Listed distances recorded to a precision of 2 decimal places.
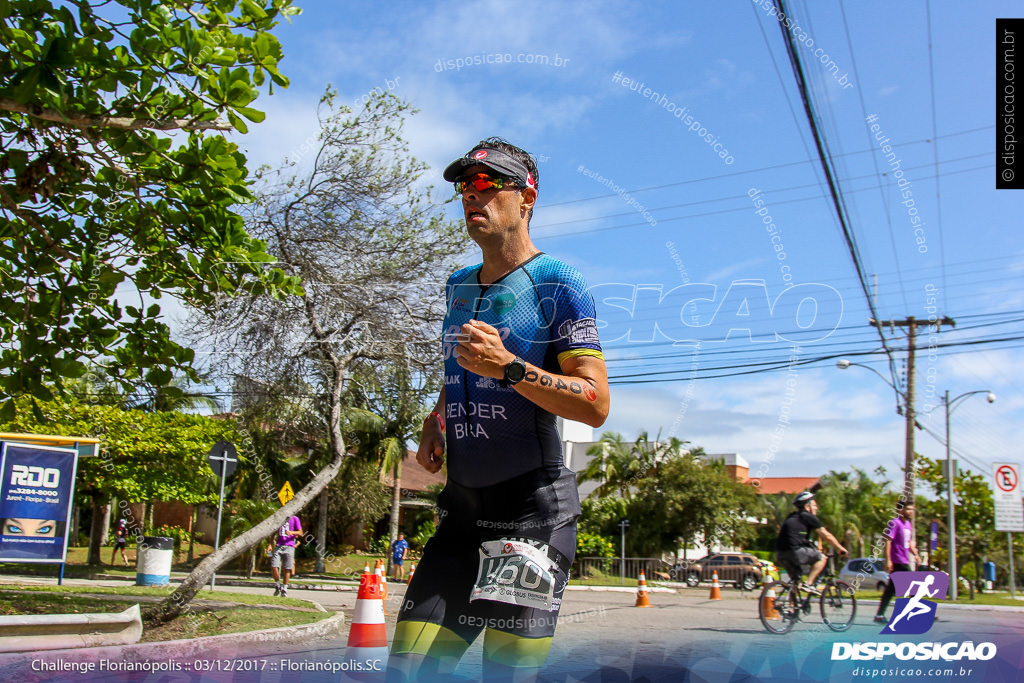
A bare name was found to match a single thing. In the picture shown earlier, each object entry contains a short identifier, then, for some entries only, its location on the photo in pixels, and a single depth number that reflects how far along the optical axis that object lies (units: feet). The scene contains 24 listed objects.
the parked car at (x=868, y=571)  93.25
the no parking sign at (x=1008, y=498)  68.08
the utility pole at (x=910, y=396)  69.36
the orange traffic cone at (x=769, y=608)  35.45
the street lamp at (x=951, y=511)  69.67
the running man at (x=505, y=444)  6.34
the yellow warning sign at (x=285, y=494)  45.30
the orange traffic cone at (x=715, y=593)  66.95
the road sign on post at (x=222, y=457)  37.40
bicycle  35.32
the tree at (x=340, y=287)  35.55
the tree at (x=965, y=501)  83.82
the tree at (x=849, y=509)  167.73
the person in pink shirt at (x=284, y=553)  50.30
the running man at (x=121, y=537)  84.71
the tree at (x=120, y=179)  17.87
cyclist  34.88
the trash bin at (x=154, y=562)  54.39
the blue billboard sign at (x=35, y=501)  41.91
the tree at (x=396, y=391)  36.91
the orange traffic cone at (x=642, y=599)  54.95
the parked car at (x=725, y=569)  110.42
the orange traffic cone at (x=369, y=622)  20.42
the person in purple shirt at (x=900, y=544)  36.68
